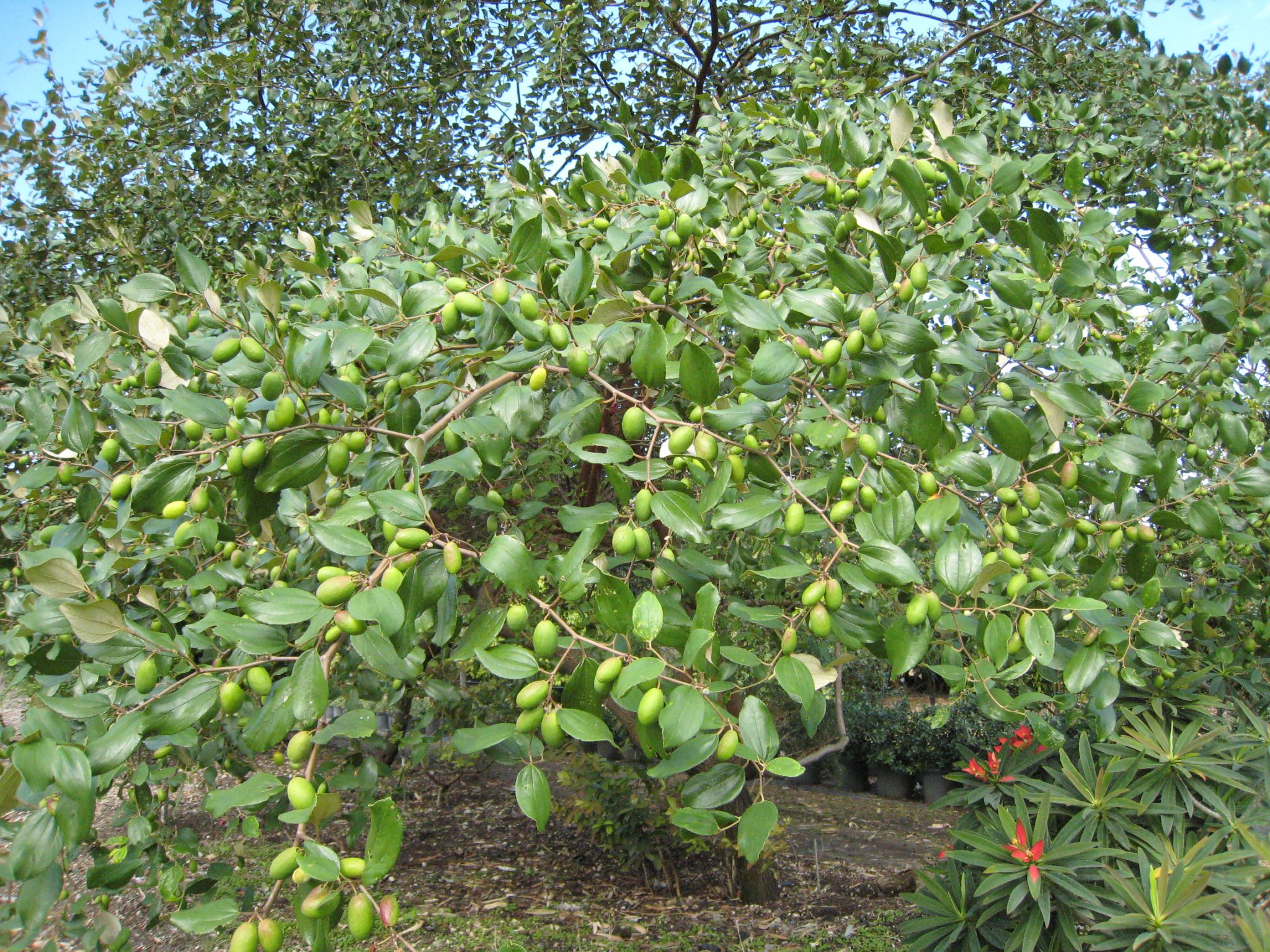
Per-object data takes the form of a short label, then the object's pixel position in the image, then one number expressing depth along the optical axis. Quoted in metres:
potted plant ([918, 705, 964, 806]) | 7.45
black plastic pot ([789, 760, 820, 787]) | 7.90
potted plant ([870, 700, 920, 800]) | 7.65
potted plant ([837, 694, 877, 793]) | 7.82
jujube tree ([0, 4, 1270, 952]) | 0.94
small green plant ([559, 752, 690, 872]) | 4.52
